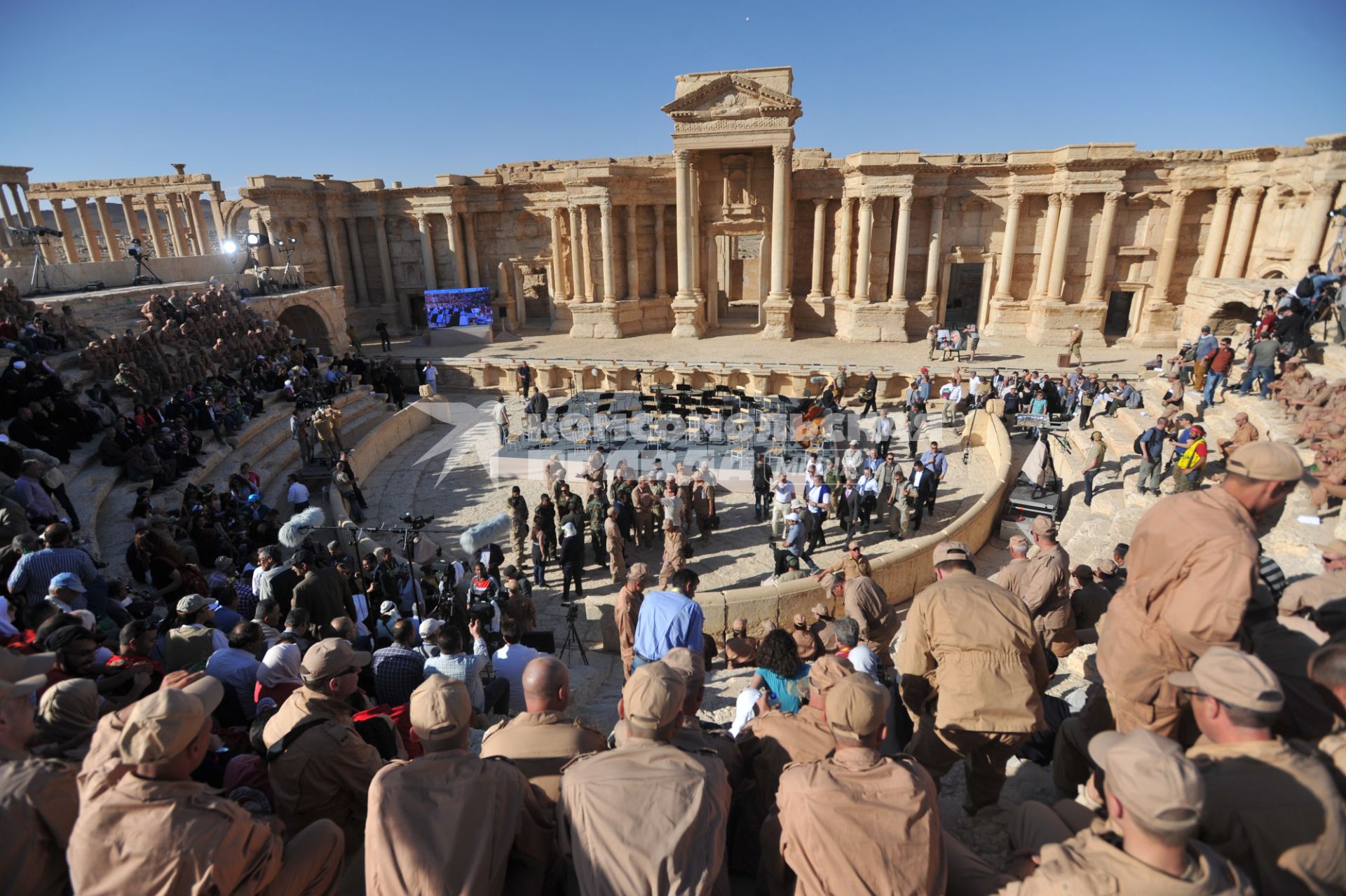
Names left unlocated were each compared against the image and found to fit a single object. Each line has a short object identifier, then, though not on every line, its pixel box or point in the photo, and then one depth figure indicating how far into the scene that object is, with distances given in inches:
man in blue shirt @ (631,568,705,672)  215.9
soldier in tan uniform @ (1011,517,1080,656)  225.5
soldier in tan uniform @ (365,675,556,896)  97.8
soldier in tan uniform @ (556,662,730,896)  97.3
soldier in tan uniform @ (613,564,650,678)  271.1
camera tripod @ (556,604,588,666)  315.6
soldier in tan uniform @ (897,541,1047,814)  141.7
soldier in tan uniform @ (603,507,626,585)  415.8
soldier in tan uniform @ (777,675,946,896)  98.8
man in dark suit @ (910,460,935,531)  481.4
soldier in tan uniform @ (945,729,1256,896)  81.0
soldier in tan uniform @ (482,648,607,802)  124.7
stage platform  633.1
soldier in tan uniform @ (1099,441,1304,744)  112.4
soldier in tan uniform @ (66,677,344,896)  91.5
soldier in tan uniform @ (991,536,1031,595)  236.1
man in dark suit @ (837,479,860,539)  465.1
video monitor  1114.1
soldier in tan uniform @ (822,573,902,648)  227.6
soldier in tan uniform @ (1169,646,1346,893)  92.1
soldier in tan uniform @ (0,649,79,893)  98.0
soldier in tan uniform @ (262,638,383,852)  123.3
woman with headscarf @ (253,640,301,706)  173.8
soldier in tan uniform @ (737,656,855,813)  135.8
